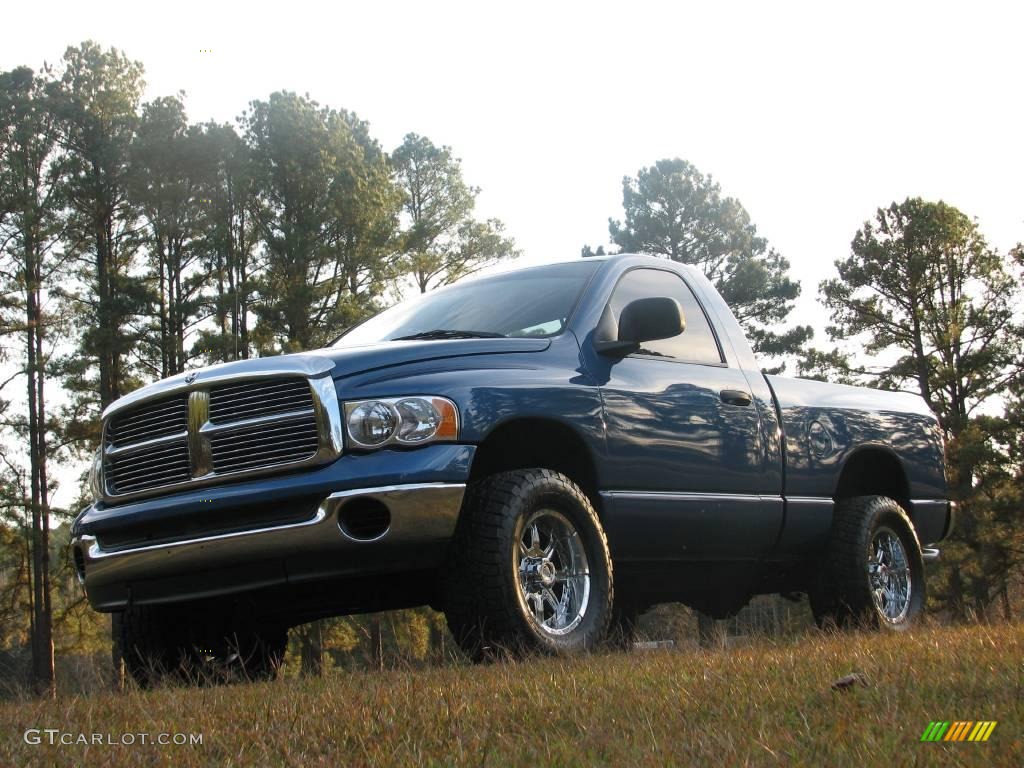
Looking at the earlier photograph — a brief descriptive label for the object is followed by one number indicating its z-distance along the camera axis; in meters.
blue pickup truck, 4.90
